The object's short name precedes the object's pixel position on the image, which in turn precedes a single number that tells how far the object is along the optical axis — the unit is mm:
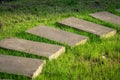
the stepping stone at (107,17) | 4727
